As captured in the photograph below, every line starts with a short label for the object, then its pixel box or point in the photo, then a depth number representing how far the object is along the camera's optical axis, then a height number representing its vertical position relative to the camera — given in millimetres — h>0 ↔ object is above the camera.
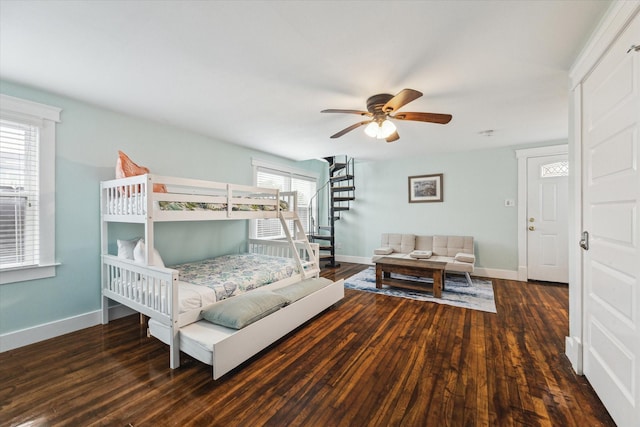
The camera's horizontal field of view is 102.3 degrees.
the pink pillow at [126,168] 2537 +433
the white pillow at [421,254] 4250 -702
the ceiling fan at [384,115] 2293 +918
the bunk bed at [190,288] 1920 -724
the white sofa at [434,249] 4023 -677
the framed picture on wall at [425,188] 4996 +476
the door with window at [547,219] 3998 -98
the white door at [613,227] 1240 -78
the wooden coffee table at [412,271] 3477 -832
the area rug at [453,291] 3238 -1136
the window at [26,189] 2209 +200
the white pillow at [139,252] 2391 -375
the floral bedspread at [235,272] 2492 -679
